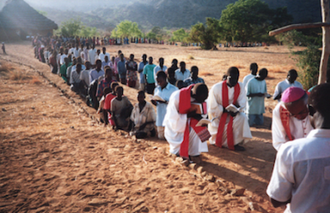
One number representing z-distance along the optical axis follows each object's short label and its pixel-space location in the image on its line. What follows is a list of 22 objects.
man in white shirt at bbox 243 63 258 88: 6.91
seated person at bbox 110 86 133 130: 6.54
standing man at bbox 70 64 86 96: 10.19
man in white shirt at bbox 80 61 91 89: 9.57
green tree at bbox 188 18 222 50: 33.00
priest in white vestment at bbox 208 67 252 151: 5.12
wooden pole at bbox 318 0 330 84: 4.94
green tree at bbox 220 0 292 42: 36.66
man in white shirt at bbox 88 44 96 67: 14.70
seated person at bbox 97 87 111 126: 7.00
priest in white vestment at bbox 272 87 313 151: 3.08
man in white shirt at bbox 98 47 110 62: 13.21
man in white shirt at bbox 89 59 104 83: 9.03
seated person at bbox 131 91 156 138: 6.19
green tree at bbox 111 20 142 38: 68.01
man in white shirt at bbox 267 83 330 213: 1.66
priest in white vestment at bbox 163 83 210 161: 4.40
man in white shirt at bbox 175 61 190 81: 7.90
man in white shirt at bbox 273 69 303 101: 5.85
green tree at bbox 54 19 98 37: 44.05
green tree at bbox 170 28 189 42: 68.84
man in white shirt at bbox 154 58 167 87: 8.76
